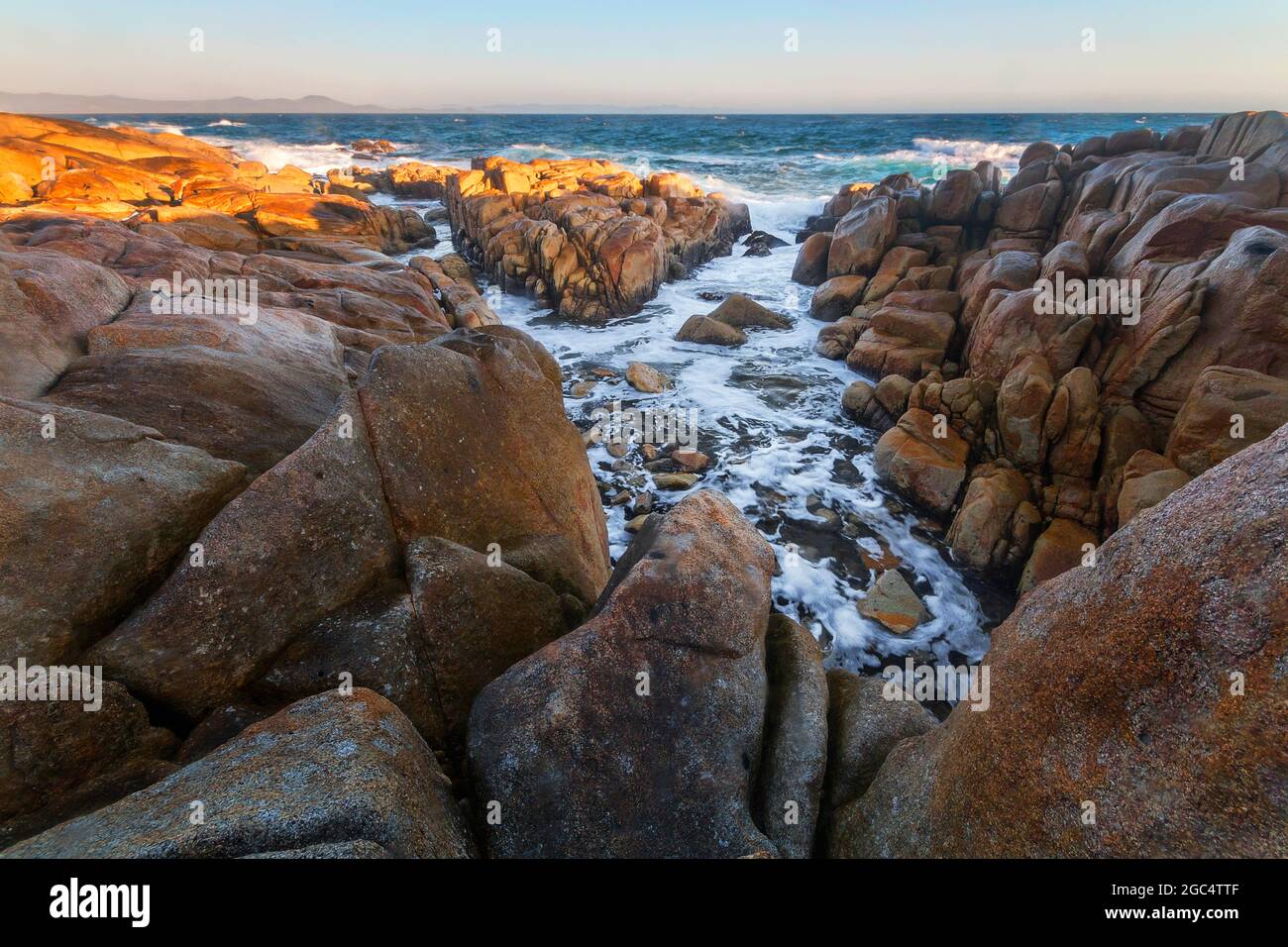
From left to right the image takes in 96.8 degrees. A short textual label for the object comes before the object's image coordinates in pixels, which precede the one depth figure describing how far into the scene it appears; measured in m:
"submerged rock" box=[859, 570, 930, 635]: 10.84
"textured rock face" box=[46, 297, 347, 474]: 6.70
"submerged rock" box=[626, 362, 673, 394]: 19.56
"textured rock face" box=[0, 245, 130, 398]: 6.64
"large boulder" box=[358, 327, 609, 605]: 6.62
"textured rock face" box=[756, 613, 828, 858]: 4.85
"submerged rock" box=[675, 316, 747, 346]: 23.19
